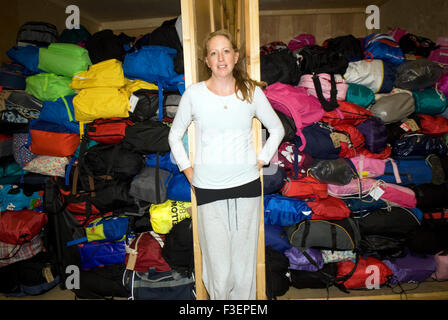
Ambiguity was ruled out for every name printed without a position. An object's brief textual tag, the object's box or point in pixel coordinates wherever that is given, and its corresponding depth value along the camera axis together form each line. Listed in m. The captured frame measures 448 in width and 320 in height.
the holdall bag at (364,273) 2.06
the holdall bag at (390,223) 2.05
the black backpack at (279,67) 1.99
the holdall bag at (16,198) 2.22
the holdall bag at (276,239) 2.02
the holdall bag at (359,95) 2.05
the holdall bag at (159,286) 2.00
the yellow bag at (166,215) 1.97
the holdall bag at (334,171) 1.95
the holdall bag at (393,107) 2.03
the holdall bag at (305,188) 2.00
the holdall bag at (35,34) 2.29
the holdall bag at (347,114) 2.01
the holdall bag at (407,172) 2.09
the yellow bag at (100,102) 1.90
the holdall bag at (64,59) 2.00
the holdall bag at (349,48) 2.20
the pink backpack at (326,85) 2.01
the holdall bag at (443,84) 2.17
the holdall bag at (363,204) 2.08
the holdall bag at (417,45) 2.30
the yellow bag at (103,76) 1.92
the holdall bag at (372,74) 2.06
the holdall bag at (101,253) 2.10
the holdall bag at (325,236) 1.98
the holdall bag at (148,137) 1.90
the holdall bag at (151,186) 1.90
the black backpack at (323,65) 1.97
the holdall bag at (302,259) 2.04
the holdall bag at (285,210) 1.99
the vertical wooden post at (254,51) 1.59
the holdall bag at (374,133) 2.00
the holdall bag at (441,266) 2.13
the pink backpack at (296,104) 1.87
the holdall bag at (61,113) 2.01
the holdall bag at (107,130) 1.95
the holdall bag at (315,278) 2.06
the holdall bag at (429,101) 2.10
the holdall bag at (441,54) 2.26
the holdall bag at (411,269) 2.11
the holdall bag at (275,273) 1.98
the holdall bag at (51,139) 2.02
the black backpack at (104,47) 2.06
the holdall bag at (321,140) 1.96
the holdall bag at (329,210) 2.01
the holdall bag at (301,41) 2.85
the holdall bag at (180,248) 1.96
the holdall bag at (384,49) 2.11
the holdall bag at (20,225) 2.05
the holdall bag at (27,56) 2.13
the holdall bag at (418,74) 2.07
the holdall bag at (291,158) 1.97
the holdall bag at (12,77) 2.17
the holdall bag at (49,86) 2.08
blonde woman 1.38
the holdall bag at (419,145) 2.08
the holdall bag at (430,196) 2.09
